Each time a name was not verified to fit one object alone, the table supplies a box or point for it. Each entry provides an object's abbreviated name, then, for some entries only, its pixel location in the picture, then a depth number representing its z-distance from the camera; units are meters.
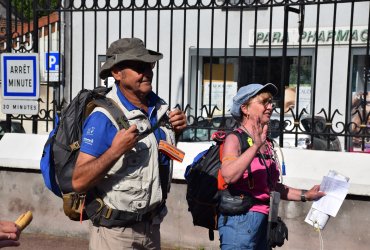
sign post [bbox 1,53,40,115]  7.30
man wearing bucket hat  3.21
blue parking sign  10.53
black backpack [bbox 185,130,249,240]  4.05
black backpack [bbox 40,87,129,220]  3.29
